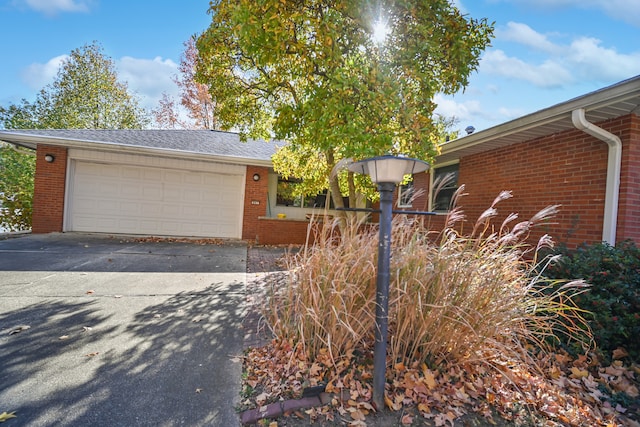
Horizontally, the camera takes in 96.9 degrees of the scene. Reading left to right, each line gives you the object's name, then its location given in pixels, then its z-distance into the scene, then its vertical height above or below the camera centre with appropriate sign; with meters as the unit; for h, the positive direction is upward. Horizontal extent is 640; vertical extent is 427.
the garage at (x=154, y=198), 8.41 +0.10
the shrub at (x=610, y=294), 2.68 -0.62
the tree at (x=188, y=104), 17.44 +6.36
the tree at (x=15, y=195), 8.92 -0.10
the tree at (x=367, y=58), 3.98 +2.41
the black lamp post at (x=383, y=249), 1.97 -0.23
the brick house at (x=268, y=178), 3.85 +0.80
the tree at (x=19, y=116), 13.06 +3.71
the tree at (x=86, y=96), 15.59 +5.82
